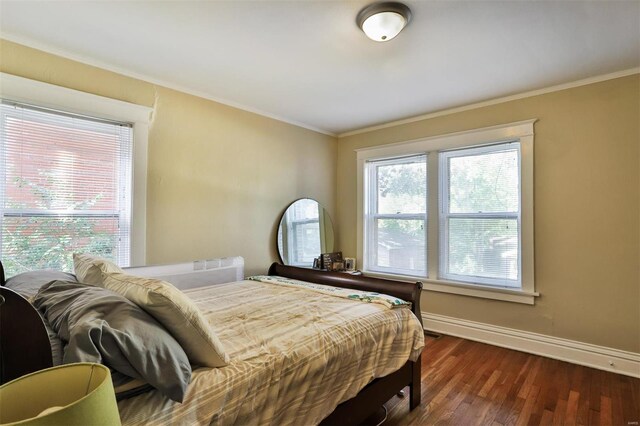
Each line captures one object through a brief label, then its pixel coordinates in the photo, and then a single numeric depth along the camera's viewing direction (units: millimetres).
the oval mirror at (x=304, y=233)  3723
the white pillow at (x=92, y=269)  1545
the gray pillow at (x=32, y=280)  1602
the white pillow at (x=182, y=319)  1146
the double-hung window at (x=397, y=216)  3742
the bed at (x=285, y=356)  889
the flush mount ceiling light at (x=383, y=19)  1777
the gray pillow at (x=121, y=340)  906
